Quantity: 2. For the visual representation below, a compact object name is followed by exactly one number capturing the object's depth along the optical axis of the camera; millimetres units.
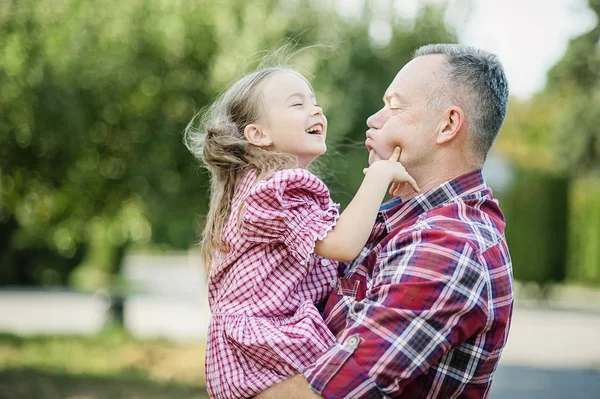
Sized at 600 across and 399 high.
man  2197
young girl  2438
